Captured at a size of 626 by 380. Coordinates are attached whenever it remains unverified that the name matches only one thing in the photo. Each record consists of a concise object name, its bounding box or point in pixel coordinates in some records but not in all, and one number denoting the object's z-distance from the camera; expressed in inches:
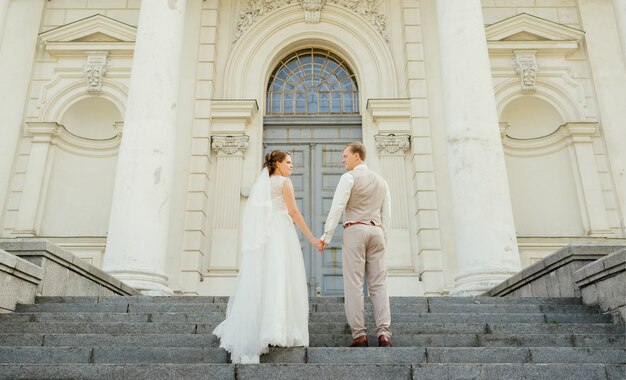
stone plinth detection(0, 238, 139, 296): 304.7
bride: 198.7
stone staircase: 181.3
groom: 215.6
